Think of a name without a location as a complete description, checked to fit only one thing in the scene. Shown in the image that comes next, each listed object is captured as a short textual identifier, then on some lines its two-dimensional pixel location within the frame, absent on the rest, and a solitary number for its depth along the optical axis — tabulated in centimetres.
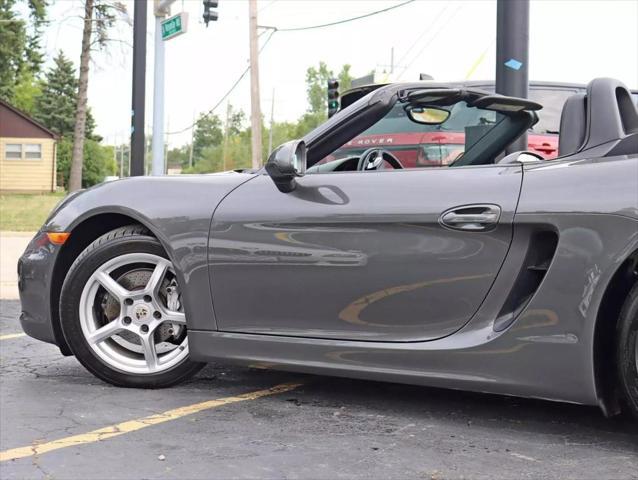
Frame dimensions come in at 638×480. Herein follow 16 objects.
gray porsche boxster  275
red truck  464
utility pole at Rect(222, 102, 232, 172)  8506
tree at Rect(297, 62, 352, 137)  8544
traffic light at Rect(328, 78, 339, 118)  1416
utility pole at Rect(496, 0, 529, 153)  496
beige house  3772
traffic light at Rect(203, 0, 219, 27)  1586
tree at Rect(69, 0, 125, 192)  2550
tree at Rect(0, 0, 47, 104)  3297
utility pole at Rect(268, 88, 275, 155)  8756
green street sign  1057
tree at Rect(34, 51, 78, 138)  6788
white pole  1101
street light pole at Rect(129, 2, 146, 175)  1043
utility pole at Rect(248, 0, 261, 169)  2259
